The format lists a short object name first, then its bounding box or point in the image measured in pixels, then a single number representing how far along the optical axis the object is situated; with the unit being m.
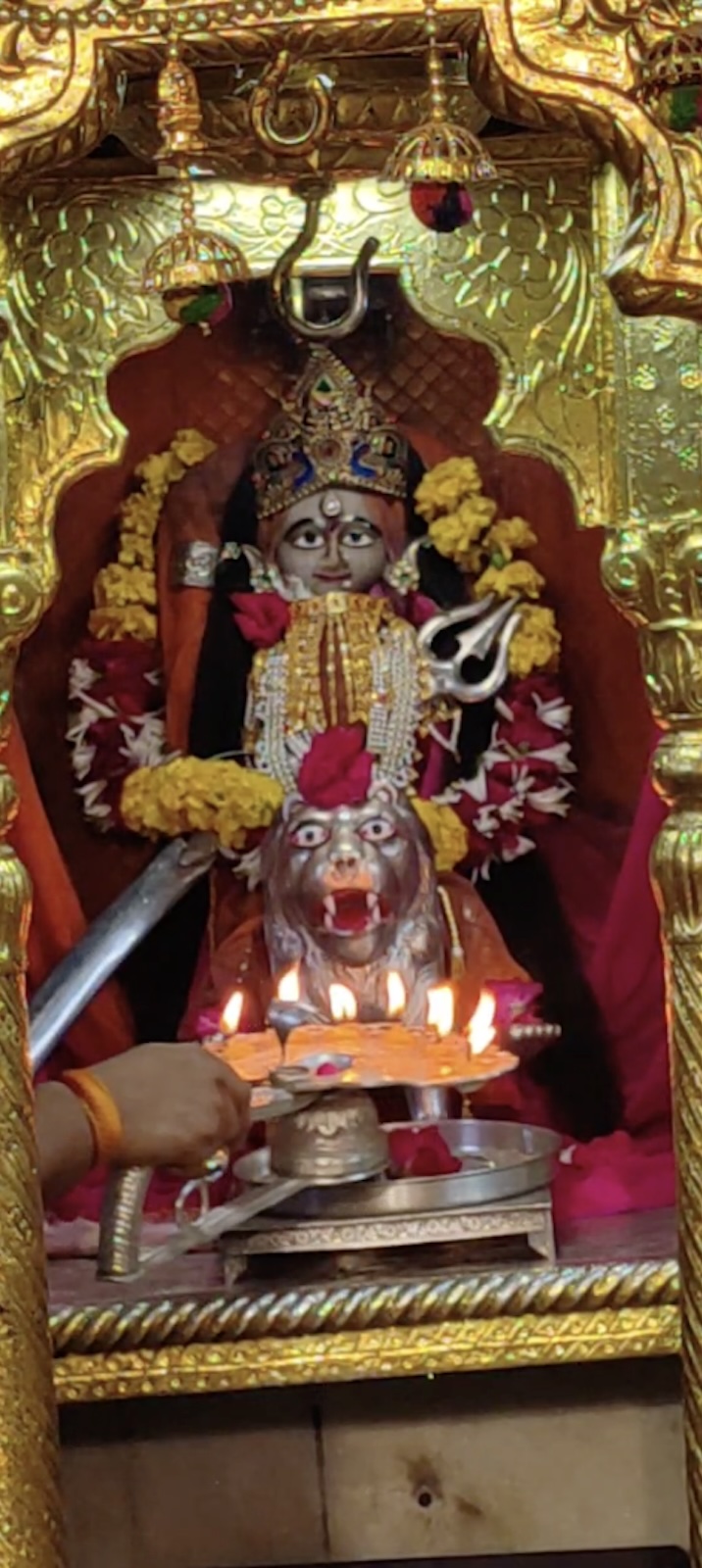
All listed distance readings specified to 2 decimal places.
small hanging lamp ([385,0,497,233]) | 2.07
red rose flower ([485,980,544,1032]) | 2.82
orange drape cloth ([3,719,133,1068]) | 2.84
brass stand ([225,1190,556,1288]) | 2.59
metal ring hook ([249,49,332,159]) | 2.17
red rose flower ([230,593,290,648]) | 2.87
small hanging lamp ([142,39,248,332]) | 2.11
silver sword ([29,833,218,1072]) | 2.74
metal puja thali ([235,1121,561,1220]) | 2.59
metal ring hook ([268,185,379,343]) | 2.50
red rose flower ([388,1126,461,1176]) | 2.64
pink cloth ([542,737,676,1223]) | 2.77
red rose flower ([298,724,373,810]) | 2.80
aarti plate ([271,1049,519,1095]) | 2.51
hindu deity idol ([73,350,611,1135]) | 2.84
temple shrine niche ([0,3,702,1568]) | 2.55
